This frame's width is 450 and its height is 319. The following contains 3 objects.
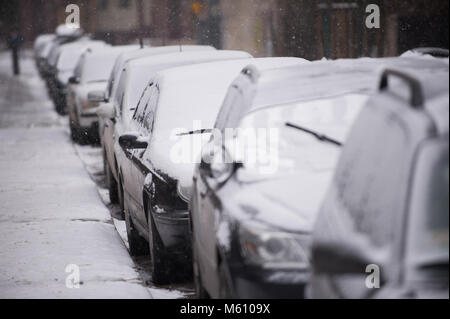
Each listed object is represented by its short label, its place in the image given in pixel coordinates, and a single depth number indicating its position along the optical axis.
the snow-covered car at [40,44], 50.85
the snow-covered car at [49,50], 37.23
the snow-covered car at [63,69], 25.95
